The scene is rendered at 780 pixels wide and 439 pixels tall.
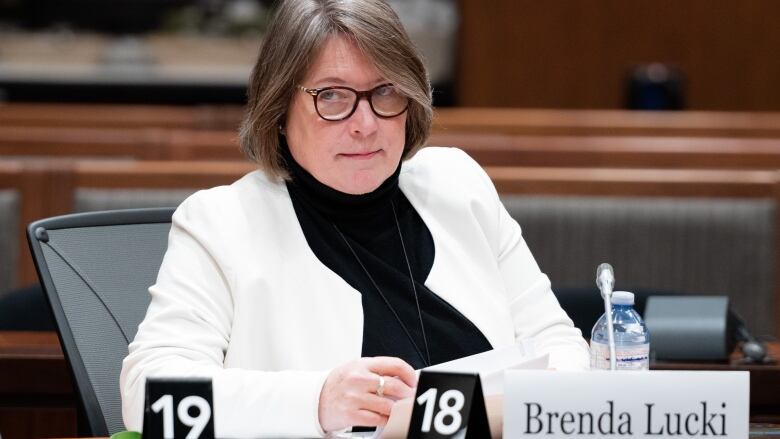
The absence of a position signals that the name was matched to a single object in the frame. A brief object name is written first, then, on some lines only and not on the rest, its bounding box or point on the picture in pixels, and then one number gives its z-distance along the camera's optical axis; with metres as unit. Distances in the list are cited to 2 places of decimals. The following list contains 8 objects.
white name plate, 4.65
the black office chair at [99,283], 5.20
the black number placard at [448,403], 4.65
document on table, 4.71
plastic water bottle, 4.87
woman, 5.05
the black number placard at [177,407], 4.63
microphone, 4.82
